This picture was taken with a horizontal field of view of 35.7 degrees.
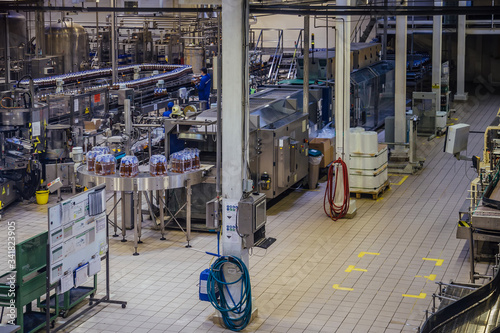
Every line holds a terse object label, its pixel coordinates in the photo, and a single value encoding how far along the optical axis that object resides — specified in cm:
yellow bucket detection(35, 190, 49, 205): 1393
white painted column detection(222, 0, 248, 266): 846
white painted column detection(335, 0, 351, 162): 1288
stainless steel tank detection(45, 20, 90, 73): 2770
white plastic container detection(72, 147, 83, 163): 1383
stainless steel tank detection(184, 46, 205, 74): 2681
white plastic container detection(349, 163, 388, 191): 1434
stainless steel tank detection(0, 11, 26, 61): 2509
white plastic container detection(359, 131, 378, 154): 1415
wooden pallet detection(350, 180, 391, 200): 1444
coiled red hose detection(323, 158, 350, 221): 1304
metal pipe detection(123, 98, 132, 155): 1344
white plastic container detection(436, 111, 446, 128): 2136
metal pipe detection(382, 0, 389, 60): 2414
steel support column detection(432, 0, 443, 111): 2241
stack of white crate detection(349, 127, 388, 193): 1420
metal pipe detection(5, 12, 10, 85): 1722
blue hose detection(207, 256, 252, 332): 859
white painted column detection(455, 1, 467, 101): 2580
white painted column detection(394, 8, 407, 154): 1652
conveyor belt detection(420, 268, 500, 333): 757
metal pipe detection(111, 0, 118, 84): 1786
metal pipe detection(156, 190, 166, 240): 1184
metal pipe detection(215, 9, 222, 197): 884
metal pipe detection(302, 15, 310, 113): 1481
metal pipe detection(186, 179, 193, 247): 1149
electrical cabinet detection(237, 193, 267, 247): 844
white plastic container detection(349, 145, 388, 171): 1422
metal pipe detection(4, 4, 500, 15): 766
